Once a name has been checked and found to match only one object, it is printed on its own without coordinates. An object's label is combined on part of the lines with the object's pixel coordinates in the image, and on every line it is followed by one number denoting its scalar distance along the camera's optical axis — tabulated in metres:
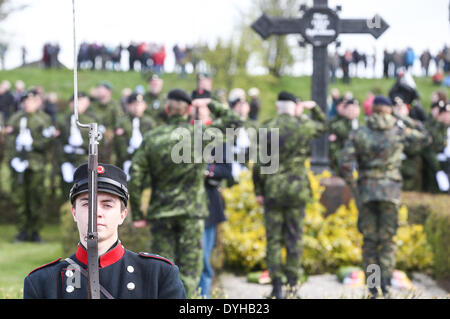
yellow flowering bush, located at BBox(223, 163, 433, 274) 15.14
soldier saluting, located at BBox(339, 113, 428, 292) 12.23
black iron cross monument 16.52
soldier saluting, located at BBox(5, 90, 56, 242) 17.98
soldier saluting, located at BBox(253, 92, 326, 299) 12.37
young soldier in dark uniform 4.39
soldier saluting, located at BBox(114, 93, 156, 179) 18.59
